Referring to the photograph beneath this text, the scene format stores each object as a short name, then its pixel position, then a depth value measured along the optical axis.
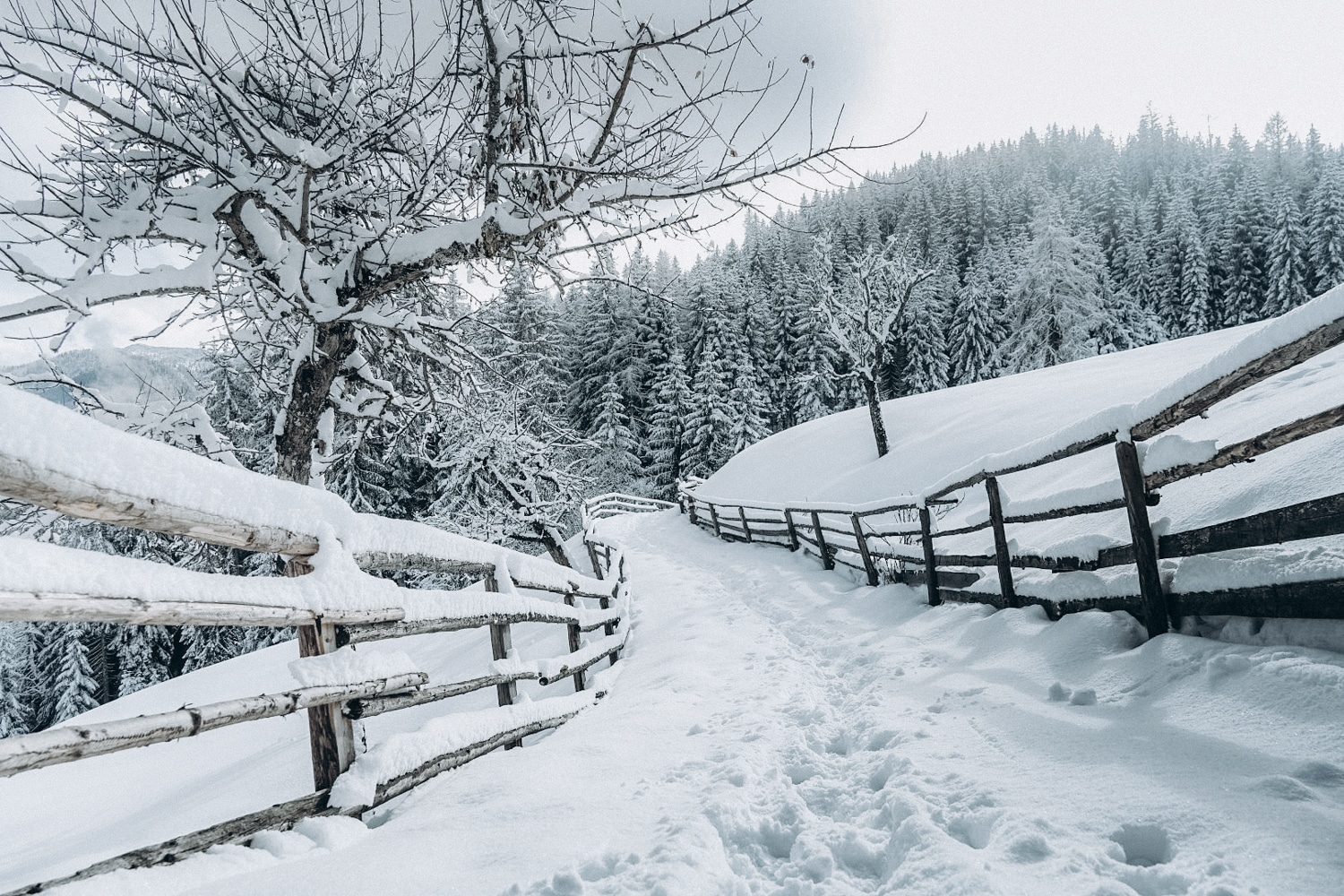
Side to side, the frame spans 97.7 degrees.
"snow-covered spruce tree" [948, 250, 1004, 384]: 46.38
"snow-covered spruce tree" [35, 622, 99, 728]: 25.33
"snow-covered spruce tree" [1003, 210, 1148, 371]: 33.78
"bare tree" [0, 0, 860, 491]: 3.52
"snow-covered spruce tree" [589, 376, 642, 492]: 36.91
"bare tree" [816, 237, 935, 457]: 20.50
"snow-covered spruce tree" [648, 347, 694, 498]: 37.48
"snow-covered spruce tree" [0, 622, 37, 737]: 28.09
